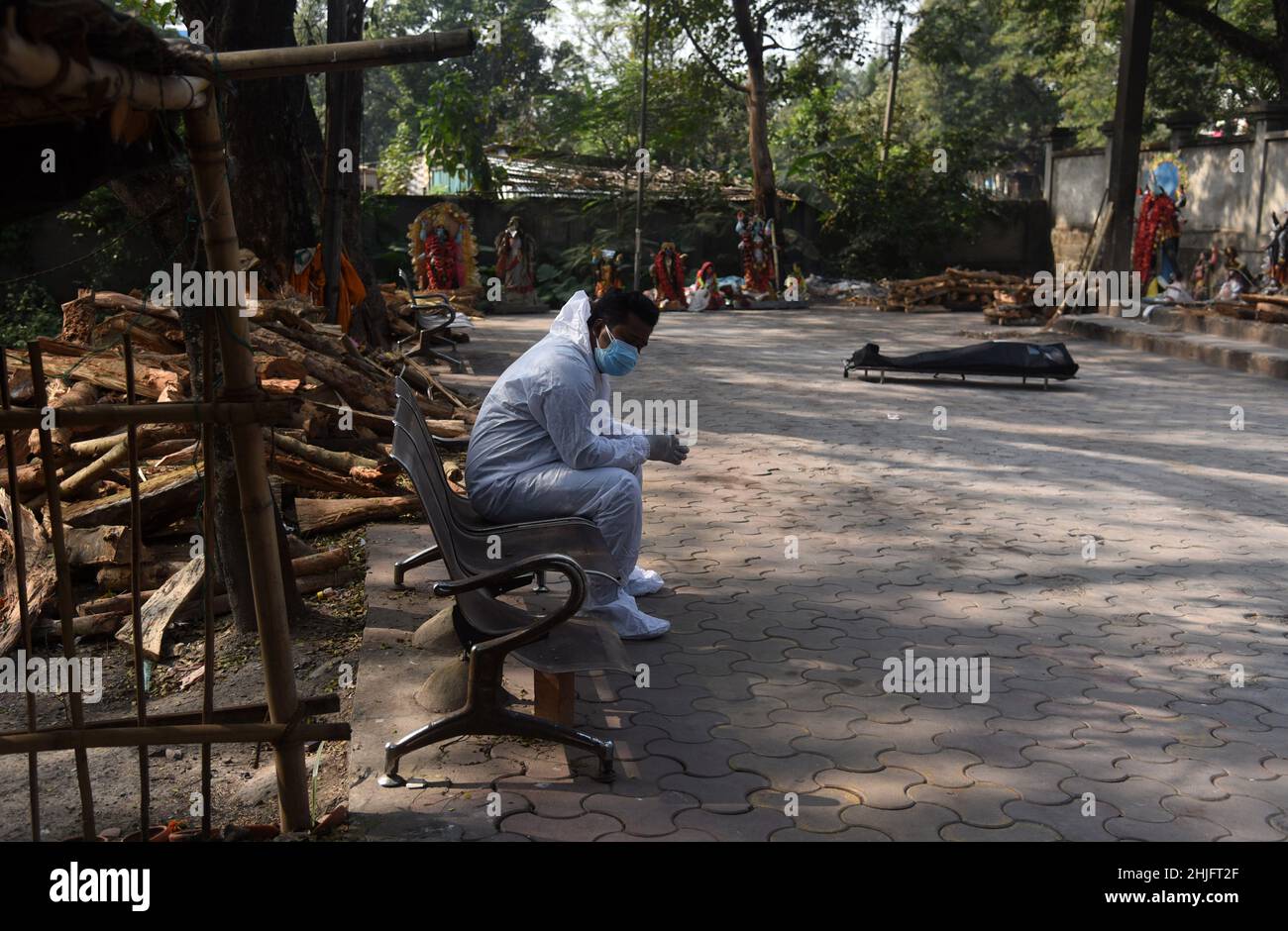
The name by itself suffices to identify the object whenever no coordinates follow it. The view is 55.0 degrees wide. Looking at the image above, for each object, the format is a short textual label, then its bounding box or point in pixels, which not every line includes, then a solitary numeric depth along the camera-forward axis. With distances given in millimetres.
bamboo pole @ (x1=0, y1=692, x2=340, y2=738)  3668
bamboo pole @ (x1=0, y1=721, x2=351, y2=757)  3346
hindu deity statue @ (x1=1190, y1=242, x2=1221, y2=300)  21609
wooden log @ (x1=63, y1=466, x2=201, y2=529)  6133
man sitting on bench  4945
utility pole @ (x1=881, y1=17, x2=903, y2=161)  31241
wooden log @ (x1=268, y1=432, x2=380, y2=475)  7164
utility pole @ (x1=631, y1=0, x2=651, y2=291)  22914
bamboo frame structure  3260
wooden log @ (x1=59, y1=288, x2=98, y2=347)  8359
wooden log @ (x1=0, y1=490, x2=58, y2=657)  5500
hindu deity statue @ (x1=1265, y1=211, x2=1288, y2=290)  18875
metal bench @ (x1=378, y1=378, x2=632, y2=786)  3785
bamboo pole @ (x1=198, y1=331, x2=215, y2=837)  3430
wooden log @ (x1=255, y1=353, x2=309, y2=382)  7730
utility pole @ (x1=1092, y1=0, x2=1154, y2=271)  20781
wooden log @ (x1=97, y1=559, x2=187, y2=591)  5996
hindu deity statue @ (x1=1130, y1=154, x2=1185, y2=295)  21969
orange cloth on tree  10850
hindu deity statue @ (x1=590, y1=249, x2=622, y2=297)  22344
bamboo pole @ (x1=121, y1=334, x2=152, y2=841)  3443
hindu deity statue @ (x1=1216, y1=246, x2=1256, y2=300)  19609
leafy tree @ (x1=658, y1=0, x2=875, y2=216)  25656
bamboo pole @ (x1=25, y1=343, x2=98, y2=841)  3320
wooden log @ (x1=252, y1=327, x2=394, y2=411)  8102
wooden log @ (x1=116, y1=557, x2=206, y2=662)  5359
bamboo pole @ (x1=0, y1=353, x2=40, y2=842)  3438
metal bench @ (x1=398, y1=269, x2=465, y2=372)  14227
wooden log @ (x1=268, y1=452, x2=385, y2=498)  7086
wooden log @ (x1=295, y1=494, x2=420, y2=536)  6734
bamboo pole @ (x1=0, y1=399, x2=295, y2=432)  3260
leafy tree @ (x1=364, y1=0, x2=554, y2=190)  25750
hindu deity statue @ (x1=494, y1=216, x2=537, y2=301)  24031
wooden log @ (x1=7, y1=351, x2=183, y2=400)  7410
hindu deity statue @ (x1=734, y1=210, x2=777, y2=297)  25562
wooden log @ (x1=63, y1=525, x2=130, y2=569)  5961
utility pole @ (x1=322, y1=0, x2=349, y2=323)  10633
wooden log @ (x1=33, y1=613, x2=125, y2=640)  5621
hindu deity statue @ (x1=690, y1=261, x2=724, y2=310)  24109
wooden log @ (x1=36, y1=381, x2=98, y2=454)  6953
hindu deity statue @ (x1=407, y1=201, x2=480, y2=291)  23078
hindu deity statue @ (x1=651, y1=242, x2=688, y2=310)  24156
